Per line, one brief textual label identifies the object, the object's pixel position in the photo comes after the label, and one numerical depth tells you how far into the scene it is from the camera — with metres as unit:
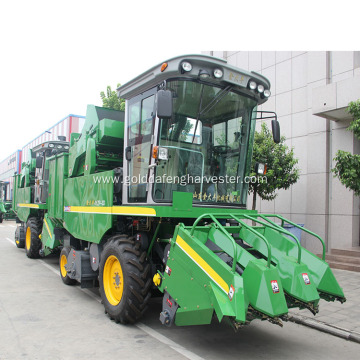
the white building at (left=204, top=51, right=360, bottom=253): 9.73
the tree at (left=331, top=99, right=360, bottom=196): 6.80
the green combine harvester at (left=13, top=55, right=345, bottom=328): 3.72
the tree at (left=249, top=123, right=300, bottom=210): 9.64
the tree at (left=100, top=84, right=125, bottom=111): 15.37
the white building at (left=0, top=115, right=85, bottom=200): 32.88
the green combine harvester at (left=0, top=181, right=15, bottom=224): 24.03
